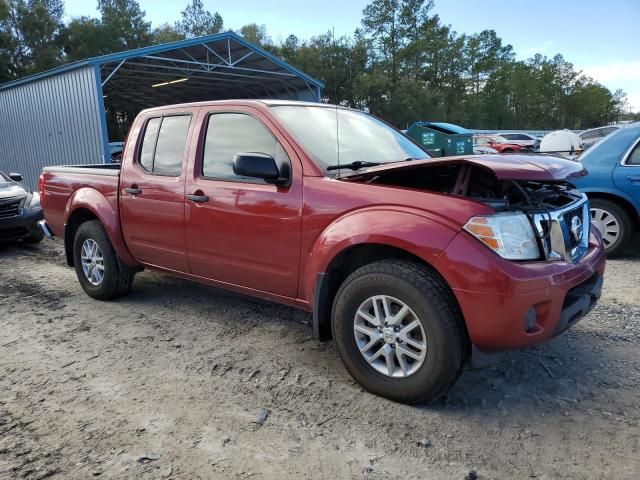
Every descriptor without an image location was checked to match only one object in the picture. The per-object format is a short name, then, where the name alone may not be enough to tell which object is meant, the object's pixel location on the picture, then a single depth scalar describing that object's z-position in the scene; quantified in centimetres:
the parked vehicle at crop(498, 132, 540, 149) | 2991
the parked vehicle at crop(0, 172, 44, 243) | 763
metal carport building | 1375
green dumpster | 1862
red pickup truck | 262
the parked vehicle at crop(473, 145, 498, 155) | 2329
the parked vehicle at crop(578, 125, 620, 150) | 1801
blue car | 588
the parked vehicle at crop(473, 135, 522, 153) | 2430
